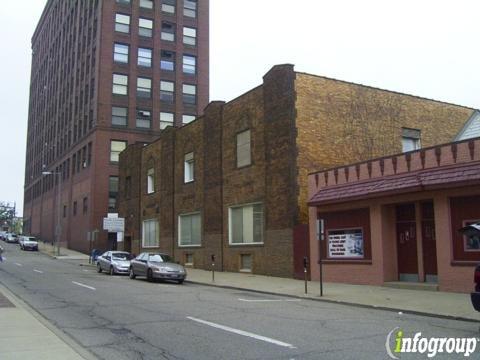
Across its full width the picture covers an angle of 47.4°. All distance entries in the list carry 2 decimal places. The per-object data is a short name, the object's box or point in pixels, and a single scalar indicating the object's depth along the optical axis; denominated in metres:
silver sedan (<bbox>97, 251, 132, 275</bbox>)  28.97
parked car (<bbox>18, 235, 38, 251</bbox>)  61.70
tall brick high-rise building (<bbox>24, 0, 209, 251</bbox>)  57.28
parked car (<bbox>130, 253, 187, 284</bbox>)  23.70
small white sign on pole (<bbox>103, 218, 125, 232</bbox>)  42.62
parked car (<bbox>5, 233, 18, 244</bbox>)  81.98
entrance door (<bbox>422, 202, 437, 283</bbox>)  18.52
